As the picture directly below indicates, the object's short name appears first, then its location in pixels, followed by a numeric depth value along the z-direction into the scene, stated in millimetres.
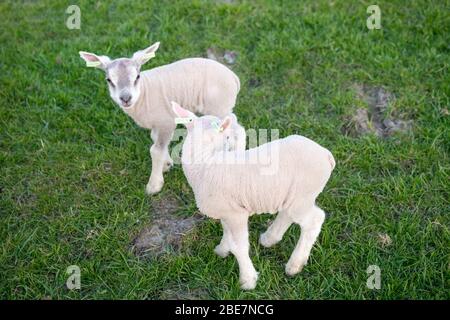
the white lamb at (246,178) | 3559
